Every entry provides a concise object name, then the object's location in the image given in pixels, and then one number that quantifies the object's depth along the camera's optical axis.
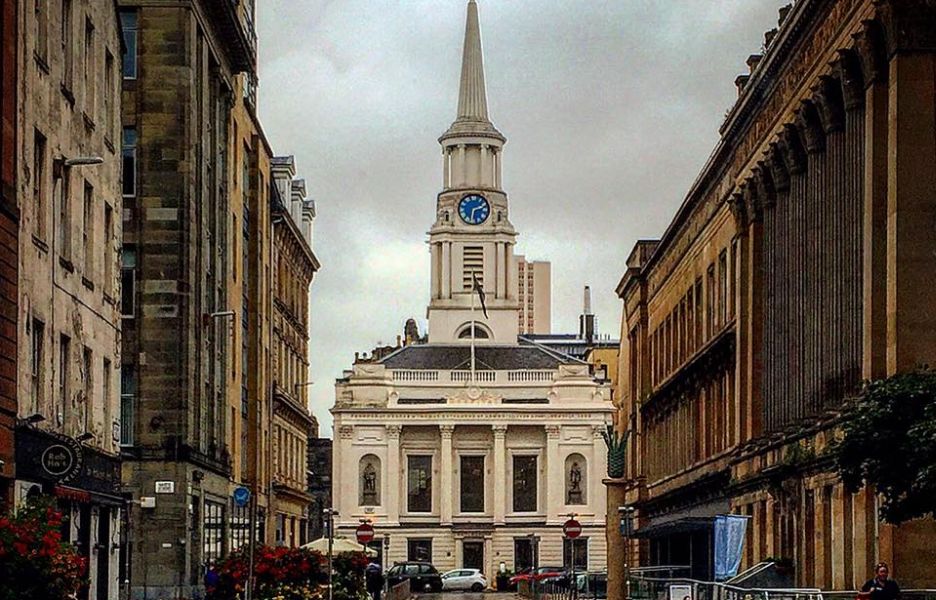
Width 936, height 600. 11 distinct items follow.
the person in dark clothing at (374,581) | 74.20
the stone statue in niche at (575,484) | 169.88
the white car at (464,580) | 134.12
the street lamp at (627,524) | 66.19
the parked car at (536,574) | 114.41
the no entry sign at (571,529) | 66.69
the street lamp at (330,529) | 48.69
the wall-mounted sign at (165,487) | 57.12
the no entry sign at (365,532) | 66.00
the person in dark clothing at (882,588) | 32.00
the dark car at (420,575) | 125.44
